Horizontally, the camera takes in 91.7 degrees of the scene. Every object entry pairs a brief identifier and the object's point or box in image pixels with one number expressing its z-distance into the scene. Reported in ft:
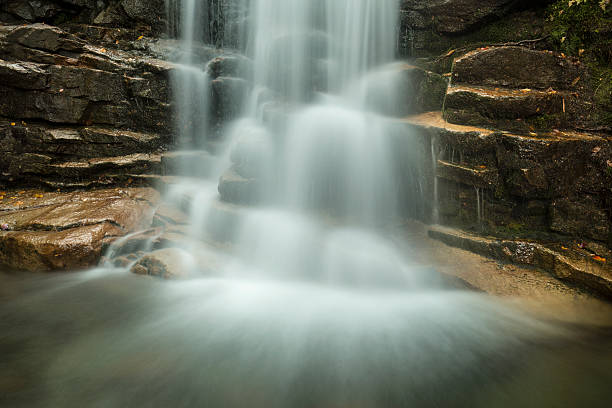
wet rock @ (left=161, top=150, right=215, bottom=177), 25.76
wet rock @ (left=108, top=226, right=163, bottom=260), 17.12
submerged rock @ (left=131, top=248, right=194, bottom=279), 15.35
